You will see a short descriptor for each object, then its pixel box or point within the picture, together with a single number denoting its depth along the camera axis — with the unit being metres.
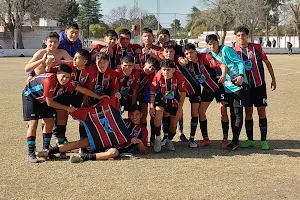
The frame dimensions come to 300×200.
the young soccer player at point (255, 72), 7.50
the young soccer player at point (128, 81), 7.26
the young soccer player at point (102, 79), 6.93
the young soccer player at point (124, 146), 6.80
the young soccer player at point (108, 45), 7.49
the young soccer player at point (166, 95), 7.35
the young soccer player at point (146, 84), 7.56
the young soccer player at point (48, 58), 6.68
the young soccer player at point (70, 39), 7.45
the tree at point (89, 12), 104.06
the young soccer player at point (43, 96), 6.61
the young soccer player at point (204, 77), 7.54
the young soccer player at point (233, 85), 7.39
